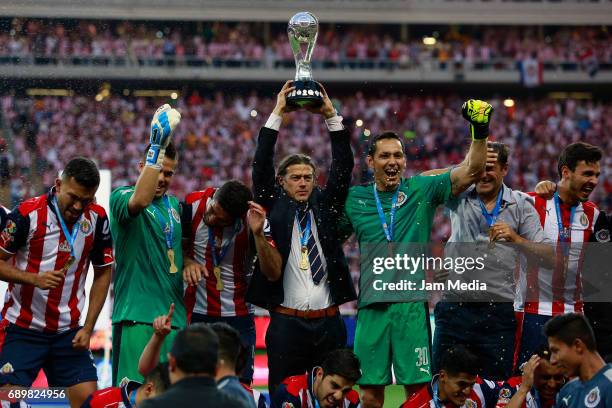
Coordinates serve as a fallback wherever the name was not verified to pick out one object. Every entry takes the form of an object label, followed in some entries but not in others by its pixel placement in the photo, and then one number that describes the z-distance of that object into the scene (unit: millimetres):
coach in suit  10617
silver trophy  10656
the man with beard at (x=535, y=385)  10180
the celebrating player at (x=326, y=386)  9922
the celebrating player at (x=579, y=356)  8734
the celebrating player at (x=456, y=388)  10211
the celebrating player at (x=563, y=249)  11484
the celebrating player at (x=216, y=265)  11187
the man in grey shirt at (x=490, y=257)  11008
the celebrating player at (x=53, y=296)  10555
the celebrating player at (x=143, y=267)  10508
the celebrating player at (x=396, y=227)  10500
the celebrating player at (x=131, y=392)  8461
